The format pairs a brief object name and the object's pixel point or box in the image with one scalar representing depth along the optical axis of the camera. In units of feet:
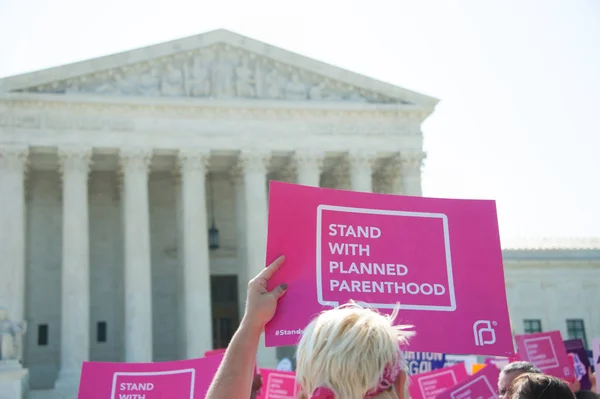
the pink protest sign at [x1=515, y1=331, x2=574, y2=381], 53.31
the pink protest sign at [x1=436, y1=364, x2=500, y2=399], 36.47
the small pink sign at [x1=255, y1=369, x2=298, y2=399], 49.83
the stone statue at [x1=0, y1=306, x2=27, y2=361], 107.76
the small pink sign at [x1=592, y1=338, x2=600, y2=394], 41.89
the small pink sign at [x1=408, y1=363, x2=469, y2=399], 44.34
